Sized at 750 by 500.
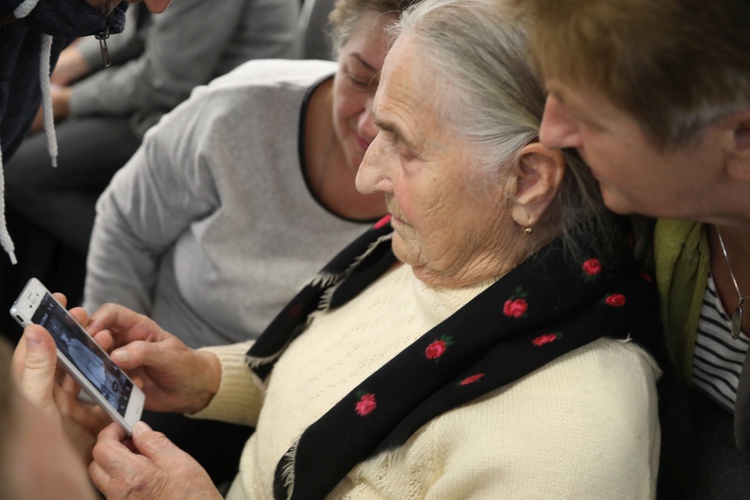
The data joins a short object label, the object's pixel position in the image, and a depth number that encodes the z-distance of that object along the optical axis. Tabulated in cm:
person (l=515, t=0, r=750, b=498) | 97
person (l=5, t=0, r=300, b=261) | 191
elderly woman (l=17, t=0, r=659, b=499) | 112
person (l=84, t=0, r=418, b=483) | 148
